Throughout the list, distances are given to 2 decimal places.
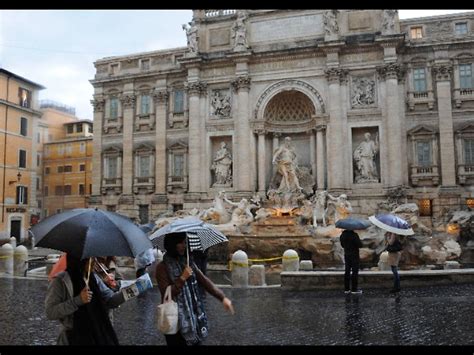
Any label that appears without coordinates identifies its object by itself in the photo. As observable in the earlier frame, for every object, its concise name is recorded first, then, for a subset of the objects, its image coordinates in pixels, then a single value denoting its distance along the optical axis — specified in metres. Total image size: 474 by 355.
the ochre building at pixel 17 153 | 36.06
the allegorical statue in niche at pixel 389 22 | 26.48
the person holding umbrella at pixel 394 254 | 11.59
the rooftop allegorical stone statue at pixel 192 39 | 30.11
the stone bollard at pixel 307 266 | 15.95
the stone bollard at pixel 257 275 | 13.49
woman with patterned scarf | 4.70
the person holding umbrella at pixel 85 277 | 4.21
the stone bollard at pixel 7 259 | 17.02
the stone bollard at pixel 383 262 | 15.15
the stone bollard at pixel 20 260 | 17.28
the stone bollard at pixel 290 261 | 14.35
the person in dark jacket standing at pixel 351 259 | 11.40
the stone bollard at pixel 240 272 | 13.19
